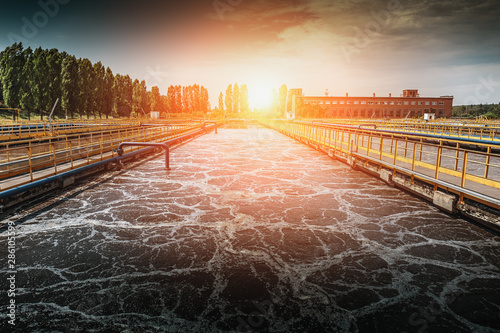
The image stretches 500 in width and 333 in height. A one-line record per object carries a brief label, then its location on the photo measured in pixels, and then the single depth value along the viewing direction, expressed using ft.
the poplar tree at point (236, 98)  401.29
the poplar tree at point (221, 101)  403.34
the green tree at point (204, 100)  377.09
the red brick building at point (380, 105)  416.46
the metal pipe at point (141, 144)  45.50
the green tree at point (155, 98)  315.17
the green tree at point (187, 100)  372.79
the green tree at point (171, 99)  358.43
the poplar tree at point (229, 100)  397.72
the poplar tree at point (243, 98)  404.77
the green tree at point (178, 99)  366.84
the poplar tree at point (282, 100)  407.85
